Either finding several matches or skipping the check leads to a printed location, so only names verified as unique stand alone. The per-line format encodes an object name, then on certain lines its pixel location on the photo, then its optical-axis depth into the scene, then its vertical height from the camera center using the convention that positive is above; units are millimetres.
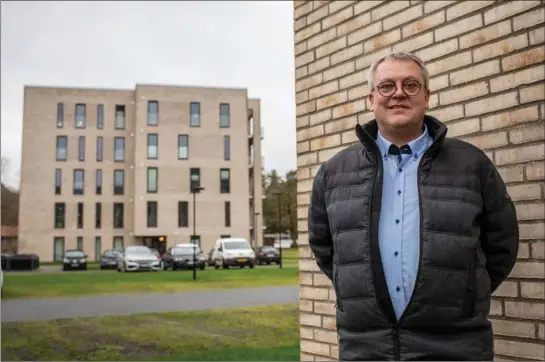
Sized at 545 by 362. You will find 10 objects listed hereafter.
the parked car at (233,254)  31469 -1202
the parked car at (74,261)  33719 -1580
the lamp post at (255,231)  52075 +69
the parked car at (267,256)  37125 -1562
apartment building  47844 +5507
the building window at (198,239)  48022 -552
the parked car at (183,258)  30938 -1383
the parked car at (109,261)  34812 -1659
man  1956 -10
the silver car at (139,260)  30047 -1442
